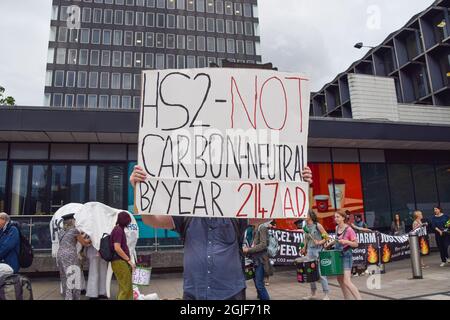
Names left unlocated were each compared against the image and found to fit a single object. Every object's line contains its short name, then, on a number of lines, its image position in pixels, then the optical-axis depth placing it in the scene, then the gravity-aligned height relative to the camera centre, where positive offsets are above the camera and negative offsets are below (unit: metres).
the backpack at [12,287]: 4.71 -0.51
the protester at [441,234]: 12.42 -0.15
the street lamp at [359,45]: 35.27 +16.52
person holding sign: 2.84 -0.17
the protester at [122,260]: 7.11 -0.36
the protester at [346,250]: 6.92 -0.31
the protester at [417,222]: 12.37 +0.25
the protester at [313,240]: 8.73 -0.14
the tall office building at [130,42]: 65.12 +33.81
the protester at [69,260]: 7.75 -0.36
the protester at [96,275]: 8.95 -0.79
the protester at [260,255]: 7.78 -0.39
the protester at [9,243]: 6.48 +0.01
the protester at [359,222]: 14.83 +0.39
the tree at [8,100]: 26.02 +9.48
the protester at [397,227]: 15.13 +0.15
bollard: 10.47 -0.79
